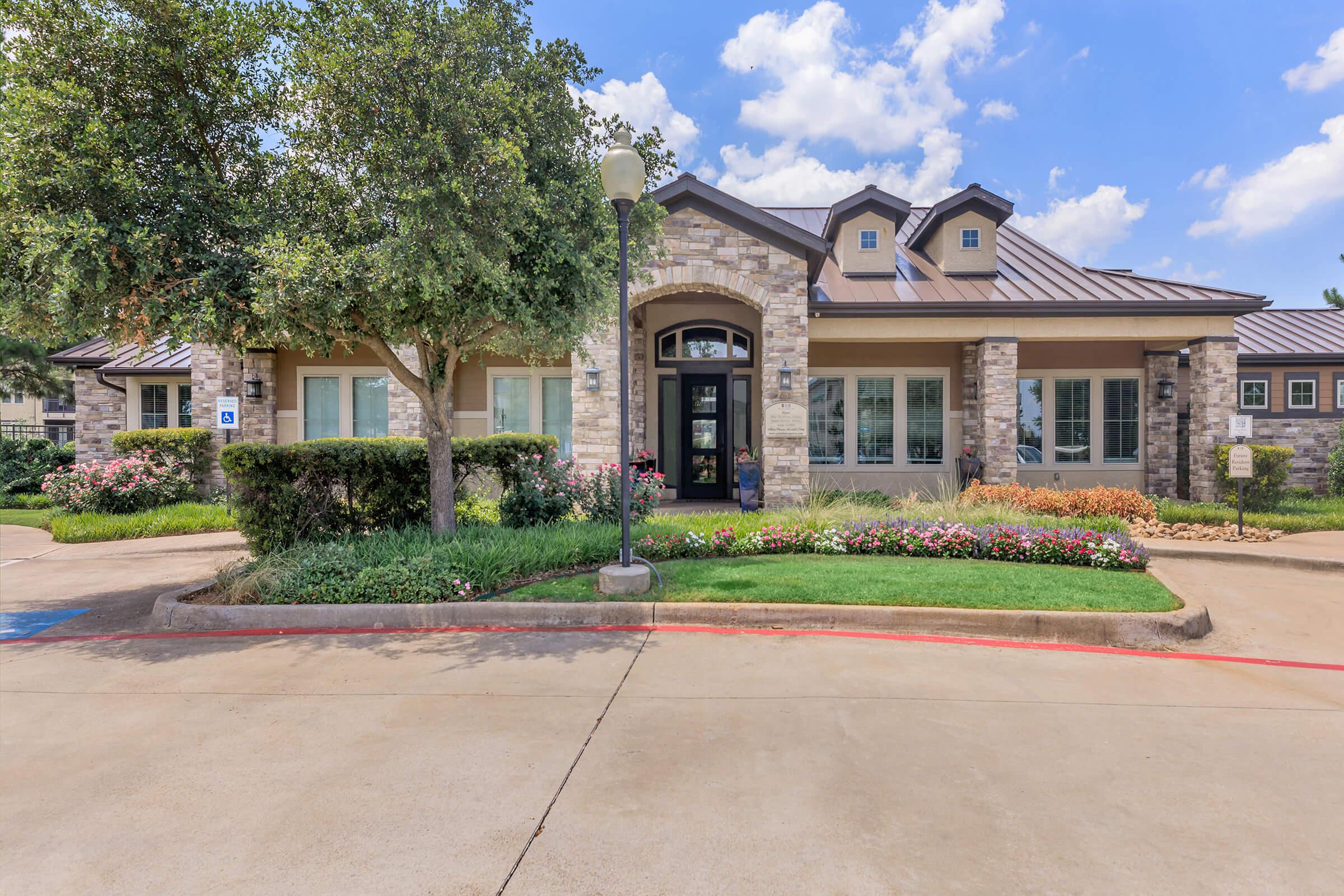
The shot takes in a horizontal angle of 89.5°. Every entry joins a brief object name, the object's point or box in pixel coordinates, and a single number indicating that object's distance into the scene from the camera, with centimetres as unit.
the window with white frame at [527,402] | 1524
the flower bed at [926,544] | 807
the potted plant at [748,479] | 1233
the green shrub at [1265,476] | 1279
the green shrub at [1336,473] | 1578
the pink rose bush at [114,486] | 1280
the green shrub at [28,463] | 1756
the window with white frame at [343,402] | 1555
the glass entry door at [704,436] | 1491
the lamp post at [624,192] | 652
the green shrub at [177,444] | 1386
